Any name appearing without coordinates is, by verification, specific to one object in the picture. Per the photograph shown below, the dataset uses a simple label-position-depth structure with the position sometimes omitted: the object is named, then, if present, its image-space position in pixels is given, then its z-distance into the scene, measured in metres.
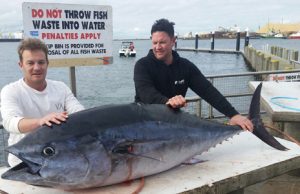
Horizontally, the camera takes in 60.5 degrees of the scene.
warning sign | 3.45
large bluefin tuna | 1.59
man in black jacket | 2.52
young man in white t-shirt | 2.02
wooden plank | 1.79
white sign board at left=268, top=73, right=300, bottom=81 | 5.93
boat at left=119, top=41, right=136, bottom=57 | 38.87
